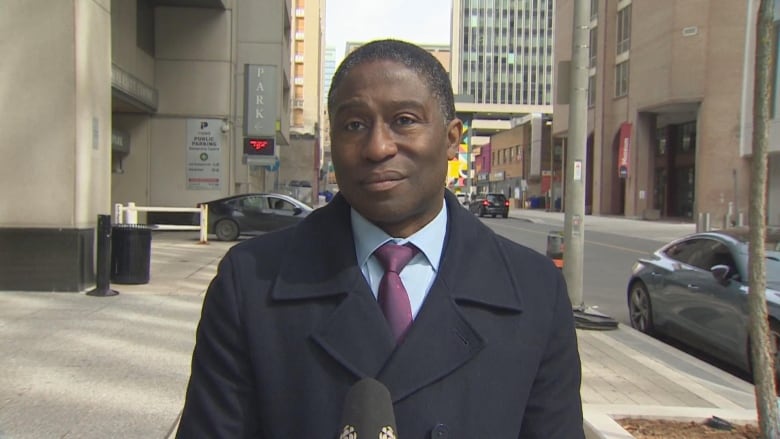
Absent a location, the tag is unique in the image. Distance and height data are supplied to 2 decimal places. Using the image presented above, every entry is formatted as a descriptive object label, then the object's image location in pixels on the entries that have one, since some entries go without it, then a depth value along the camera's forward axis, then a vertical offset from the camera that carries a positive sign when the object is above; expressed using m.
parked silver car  6.41 -1.04
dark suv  41.62 -0.65
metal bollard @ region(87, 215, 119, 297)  8.53 -0.96
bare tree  3.19 -0.18
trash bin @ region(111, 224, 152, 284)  9.45 -0.95
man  1.38 -0.27
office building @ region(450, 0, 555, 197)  132.62 +28.86
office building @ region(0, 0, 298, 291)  8.42 +1.60
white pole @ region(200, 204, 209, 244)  17.02 -0.90
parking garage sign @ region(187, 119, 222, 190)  21.34 +1.23
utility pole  8.50 +0.51
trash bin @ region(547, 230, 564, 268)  9.02 -0.71
